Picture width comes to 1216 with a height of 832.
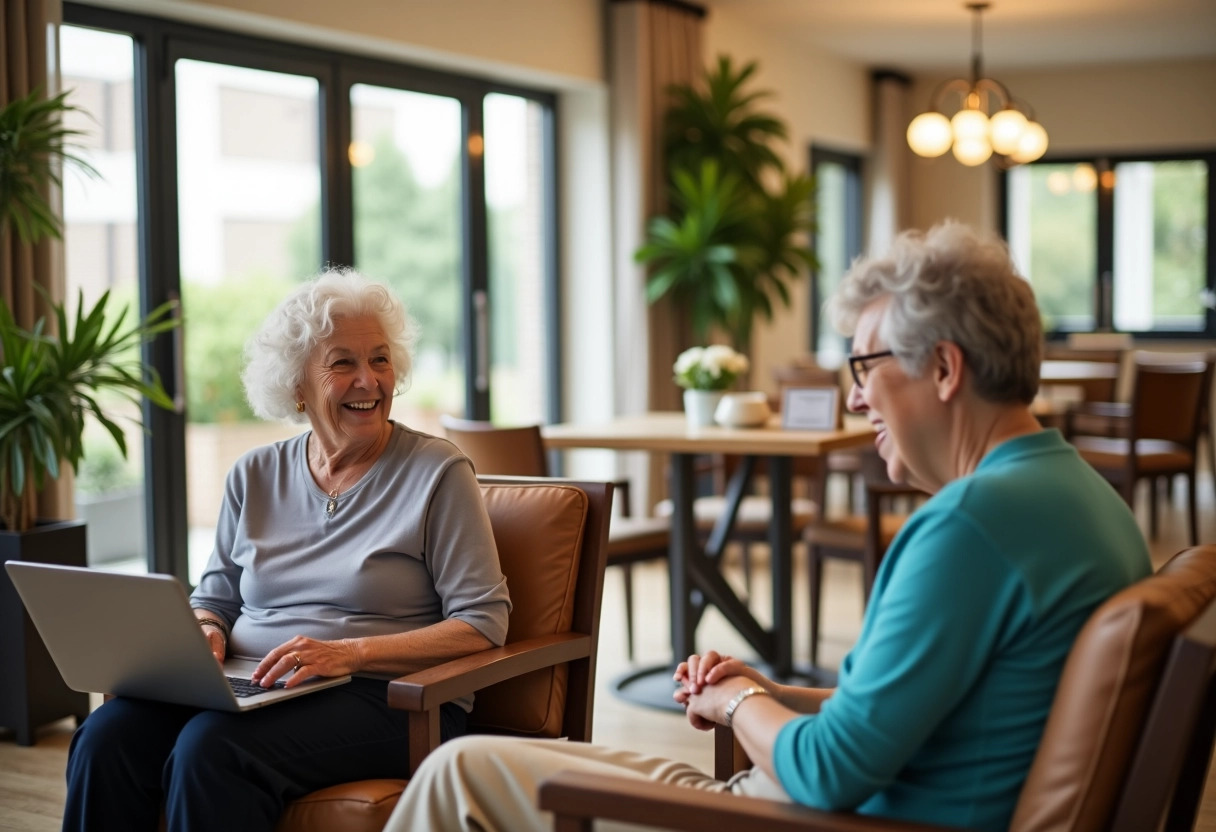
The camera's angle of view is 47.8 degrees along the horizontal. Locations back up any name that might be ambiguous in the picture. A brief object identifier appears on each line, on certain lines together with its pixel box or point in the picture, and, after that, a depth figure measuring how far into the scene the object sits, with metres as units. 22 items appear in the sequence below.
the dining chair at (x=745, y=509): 4.75
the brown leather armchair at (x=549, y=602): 2.48
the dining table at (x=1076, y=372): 7.09
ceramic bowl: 4.39
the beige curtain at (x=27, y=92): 4.04
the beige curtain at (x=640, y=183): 6.86
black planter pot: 3.67
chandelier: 6.45
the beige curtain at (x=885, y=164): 9.87
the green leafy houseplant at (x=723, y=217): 6.72
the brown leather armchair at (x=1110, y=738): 1.44
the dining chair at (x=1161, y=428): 6.33
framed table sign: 4.27
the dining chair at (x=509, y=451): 4.03
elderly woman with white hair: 2.13
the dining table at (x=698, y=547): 4.18
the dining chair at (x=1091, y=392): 7.33
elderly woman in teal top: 1.47
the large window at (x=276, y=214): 4.78
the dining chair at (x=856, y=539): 4.20
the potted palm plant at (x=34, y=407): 3.64
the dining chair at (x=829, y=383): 6.30
